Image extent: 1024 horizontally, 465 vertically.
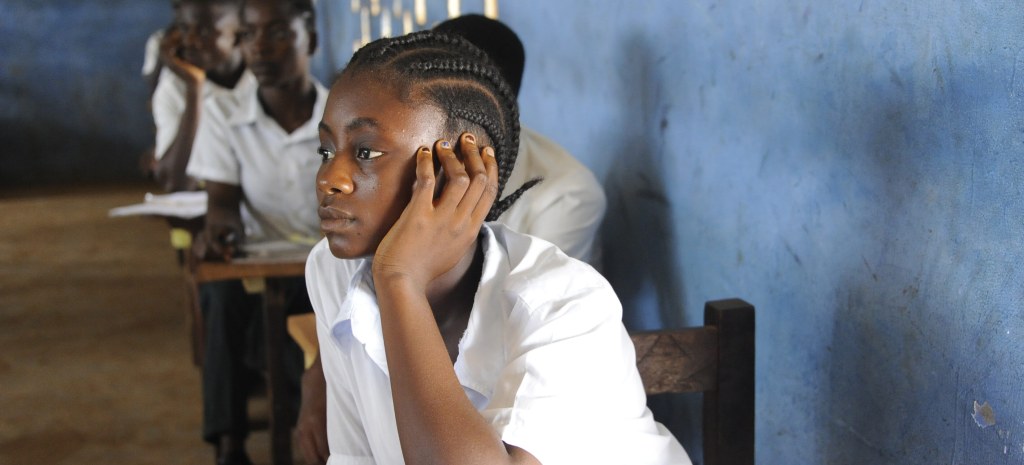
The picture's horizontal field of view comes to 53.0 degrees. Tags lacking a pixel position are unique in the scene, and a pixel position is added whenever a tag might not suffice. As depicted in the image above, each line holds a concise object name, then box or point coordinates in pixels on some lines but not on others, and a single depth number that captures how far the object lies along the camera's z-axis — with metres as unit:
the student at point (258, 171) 2.84
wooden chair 1.32
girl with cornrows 0.99
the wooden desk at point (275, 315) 2.35
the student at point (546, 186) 1.95
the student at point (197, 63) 3.63
